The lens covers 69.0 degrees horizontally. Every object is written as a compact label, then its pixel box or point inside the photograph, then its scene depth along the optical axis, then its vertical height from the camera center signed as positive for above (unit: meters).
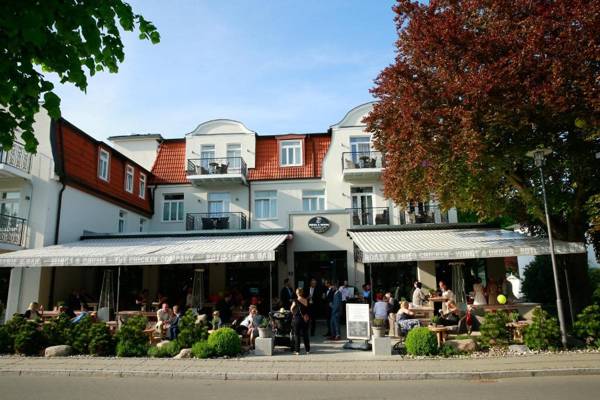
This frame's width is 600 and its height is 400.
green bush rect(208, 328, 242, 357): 10.90 -1.19
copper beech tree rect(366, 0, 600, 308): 11.20 +4.90
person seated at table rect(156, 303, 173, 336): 12.98 -0.72
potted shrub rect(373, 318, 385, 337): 11.12 -0.88
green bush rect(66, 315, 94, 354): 11.44 -1.04
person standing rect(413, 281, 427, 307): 15.23 -0.20
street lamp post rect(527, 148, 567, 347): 10.91 +1.52
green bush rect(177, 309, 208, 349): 11.45 -0.95
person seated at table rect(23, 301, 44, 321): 13.09 -0.49
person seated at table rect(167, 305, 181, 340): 12.38 -0.90
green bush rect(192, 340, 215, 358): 10.74 -1.35
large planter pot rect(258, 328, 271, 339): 11.43 -1.00
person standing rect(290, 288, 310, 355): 11.33 -0.80
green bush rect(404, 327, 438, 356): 10.48 -1.21
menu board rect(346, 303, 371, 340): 11.84 -0.76
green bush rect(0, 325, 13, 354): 11.63 -1.18
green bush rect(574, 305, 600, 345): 10.68 -0.85
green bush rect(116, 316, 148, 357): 11.19 -1.16
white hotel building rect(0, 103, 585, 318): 14.83 +2.98
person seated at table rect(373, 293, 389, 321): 12.45 -0.49
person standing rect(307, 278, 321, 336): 15.12 -0.37
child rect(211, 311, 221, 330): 12.40 -0.74
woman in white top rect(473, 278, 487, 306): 14.09 -0.15
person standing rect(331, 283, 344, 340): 13.58 -0.68
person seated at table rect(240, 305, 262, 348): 12.13 -0.83
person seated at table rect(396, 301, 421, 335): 12.16 -0.76
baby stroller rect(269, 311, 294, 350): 11.82 -0.97
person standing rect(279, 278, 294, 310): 15.48 -0.12
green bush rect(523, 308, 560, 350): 10.59 -1.01
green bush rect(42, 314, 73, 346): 11.71 -0.95
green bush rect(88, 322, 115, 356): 11.20 -1.15
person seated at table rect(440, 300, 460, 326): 12.01 -0.67
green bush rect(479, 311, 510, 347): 10.97 -0.99
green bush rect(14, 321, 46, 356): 11.30 -1.11
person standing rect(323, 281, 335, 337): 14.49 -0.31
